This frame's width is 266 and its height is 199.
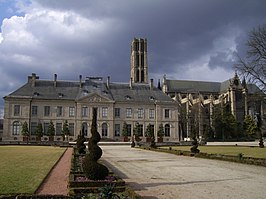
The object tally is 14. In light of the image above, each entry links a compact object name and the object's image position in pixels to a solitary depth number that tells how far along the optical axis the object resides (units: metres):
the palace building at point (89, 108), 55.12
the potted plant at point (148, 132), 56.05
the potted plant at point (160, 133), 56.91
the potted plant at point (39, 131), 52.69
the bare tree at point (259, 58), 19.76
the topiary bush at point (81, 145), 24.45
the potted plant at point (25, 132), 51.80
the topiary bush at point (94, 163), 10.15
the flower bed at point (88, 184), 9.10
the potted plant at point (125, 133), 56.81
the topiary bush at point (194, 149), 26.84
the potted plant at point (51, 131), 53.69
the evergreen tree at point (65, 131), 54.66
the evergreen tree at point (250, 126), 70.88
